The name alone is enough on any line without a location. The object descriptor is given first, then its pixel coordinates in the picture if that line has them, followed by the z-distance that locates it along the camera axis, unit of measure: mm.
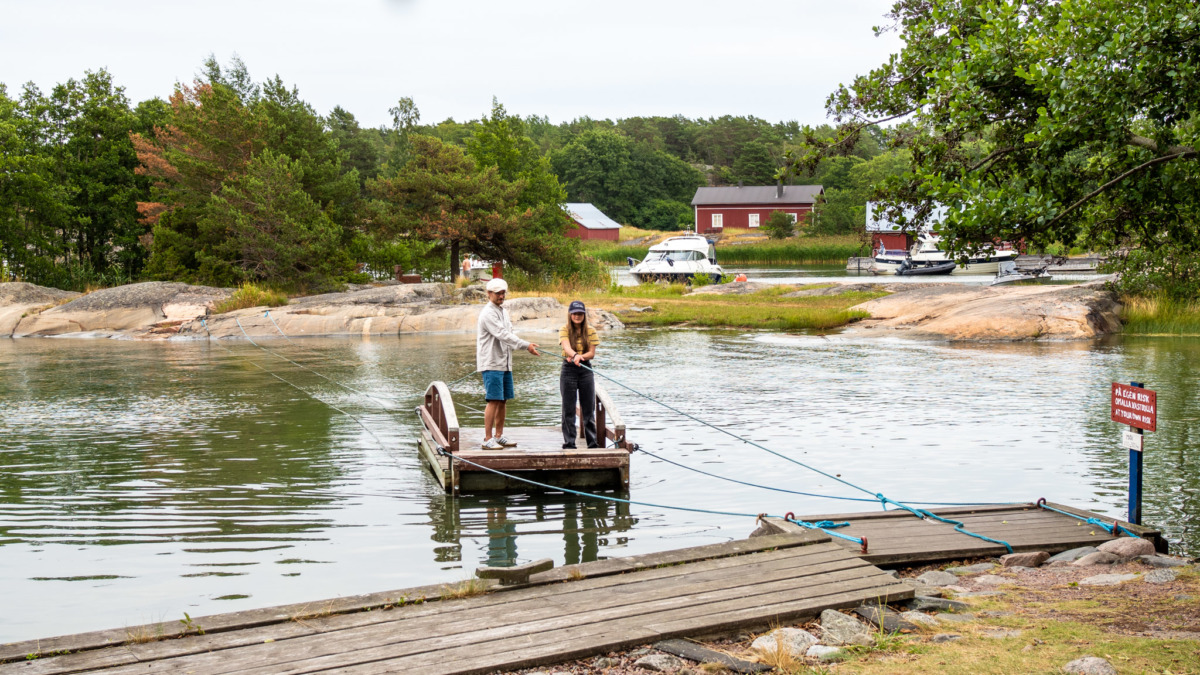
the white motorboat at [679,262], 46219
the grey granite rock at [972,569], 6754
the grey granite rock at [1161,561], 6712
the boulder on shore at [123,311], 30594
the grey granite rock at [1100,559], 6828
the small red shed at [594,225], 89938
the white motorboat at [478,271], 48688
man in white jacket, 9609
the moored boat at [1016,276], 43194
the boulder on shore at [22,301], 31625
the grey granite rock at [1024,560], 6922
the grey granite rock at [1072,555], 7000
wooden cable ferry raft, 9617
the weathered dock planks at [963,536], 6965
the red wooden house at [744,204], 93375
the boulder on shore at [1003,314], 24938
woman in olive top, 9703
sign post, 7312
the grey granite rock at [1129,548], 6891
